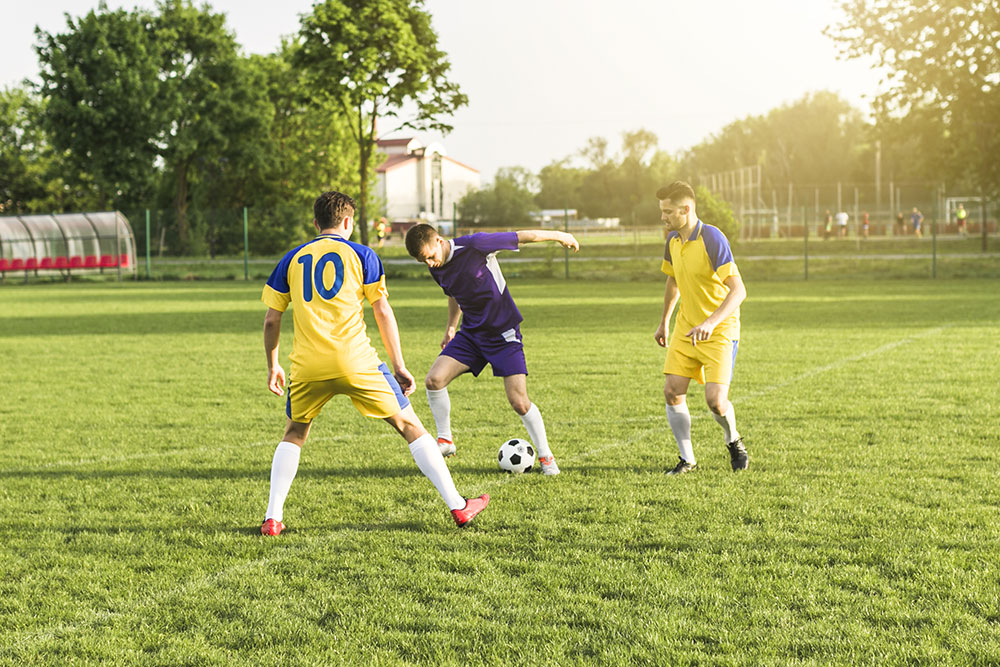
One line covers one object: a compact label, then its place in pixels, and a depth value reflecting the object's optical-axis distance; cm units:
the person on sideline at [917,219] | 4994
